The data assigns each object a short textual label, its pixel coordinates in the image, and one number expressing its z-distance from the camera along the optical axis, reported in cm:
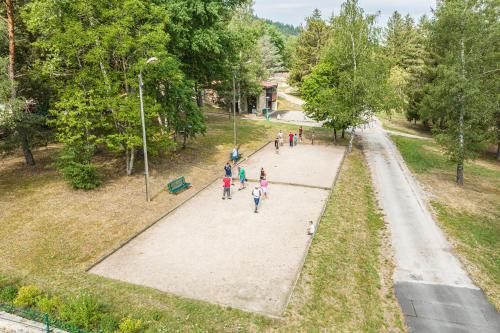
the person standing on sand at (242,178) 2188
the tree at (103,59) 1911
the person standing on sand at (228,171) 2157
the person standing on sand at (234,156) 2722
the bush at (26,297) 1095
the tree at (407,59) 4821
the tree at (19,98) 1848
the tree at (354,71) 2966
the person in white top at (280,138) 3285
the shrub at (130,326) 963
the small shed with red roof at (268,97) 5666
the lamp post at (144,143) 1752
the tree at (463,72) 2219
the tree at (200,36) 2412
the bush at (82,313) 995
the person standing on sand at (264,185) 2017
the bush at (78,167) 1964
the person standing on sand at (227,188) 1967
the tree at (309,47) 7152
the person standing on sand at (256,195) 1808
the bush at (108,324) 980
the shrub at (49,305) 1067
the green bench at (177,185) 2070
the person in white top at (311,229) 1609
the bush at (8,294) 1131
